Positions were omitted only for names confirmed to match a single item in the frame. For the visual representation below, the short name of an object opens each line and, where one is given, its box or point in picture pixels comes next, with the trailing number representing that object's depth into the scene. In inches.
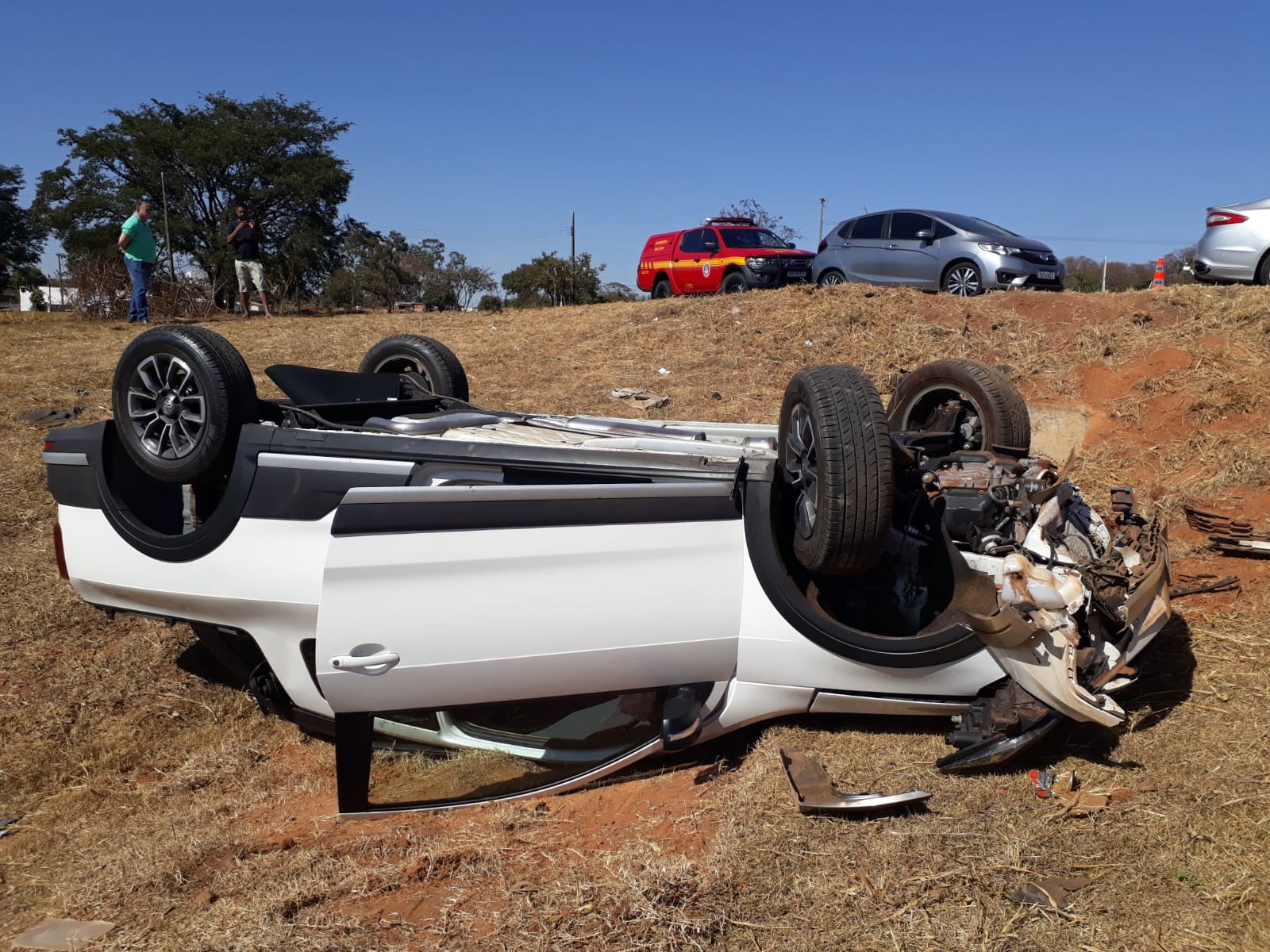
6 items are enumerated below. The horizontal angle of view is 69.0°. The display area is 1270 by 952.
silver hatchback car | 494.3
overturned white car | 118.8
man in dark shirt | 572.1
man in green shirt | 525.3
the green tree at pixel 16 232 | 1736.0
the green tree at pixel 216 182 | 1250.6
